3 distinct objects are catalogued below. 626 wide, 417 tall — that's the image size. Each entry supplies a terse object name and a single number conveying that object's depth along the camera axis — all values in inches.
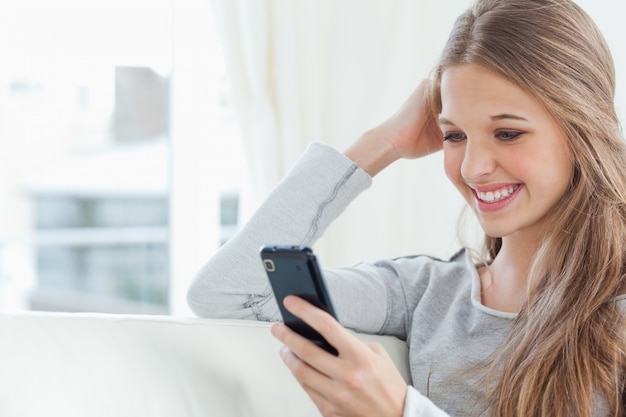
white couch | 59.7
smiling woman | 62.1
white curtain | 91.5
